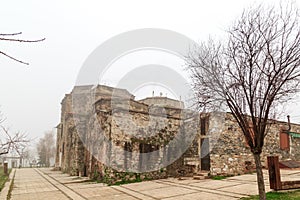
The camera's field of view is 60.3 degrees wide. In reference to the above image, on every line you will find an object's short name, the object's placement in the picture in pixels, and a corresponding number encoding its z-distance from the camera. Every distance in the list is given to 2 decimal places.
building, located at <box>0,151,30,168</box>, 36.12
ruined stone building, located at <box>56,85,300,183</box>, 14.94
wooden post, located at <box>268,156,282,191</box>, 8.88
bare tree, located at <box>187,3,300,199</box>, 6.72
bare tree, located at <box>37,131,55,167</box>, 47.69
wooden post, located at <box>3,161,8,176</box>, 21.35
